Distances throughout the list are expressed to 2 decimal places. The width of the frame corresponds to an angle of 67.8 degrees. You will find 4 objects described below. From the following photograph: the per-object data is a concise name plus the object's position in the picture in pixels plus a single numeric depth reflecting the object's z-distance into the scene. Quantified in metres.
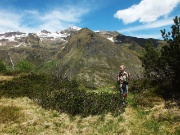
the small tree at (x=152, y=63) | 11.43
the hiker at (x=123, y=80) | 10.16
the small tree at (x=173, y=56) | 9.69
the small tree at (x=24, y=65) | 63.23
